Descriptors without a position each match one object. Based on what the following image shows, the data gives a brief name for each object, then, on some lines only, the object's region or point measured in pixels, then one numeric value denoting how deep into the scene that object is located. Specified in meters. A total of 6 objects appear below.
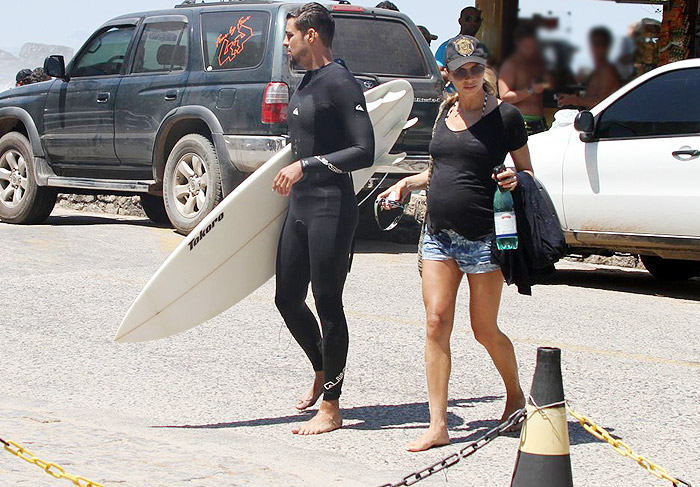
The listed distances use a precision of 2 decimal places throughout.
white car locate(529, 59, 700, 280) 19.73
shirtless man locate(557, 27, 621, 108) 20.03
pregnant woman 10.99
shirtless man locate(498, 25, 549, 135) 18.34
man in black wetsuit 11.49
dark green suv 23.75
